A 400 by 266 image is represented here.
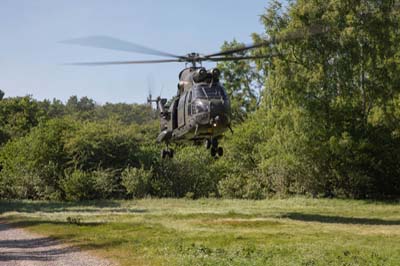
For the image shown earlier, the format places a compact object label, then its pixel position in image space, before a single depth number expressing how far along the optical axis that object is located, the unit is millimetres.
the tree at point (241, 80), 66625
